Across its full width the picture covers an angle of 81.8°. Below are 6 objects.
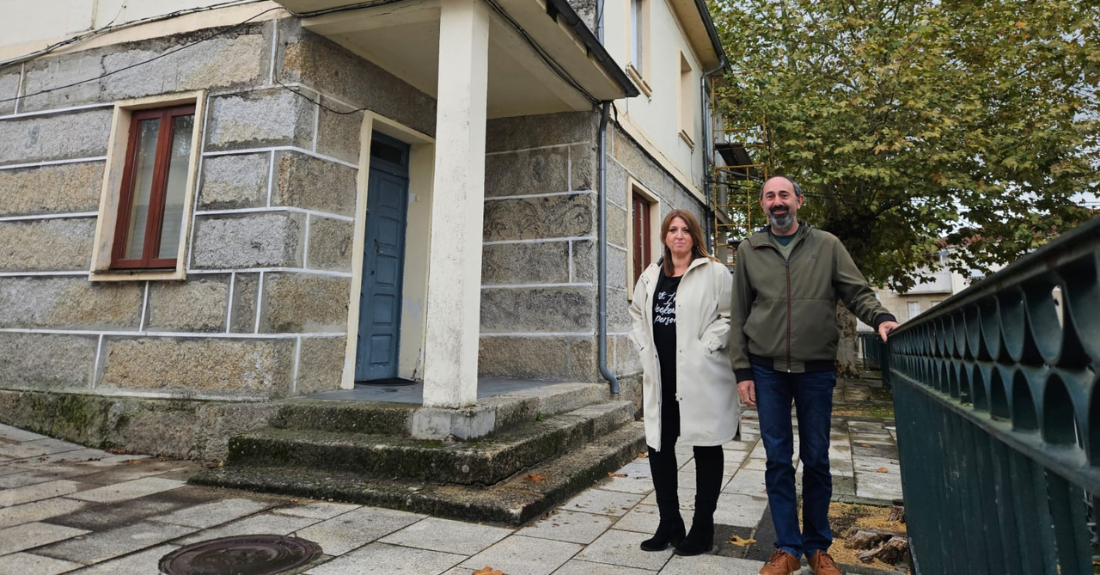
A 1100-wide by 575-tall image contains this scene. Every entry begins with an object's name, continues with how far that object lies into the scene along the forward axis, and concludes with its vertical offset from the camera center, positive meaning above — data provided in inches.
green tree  369.1 +163.0
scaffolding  498.6 +162.5
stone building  186.7 +54.9
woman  119.7 +0.3
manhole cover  106.6 -33.3
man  108.5 +3.9
